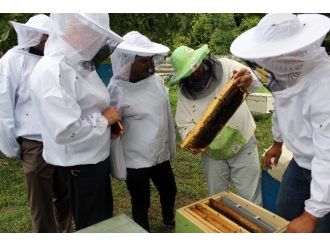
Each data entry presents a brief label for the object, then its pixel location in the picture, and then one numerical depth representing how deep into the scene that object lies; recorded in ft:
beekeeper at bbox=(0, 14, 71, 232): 9.82
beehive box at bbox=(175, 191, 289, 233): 6.47
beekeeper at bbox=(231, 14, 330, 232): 5.90
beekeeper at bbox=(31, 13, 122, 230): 7.14
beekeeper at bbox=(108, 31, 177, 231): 9.10
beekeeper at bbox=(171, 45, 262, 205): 9.46
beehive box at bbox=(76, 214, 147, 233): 5.83
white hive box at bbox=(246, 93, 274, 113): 24.06
